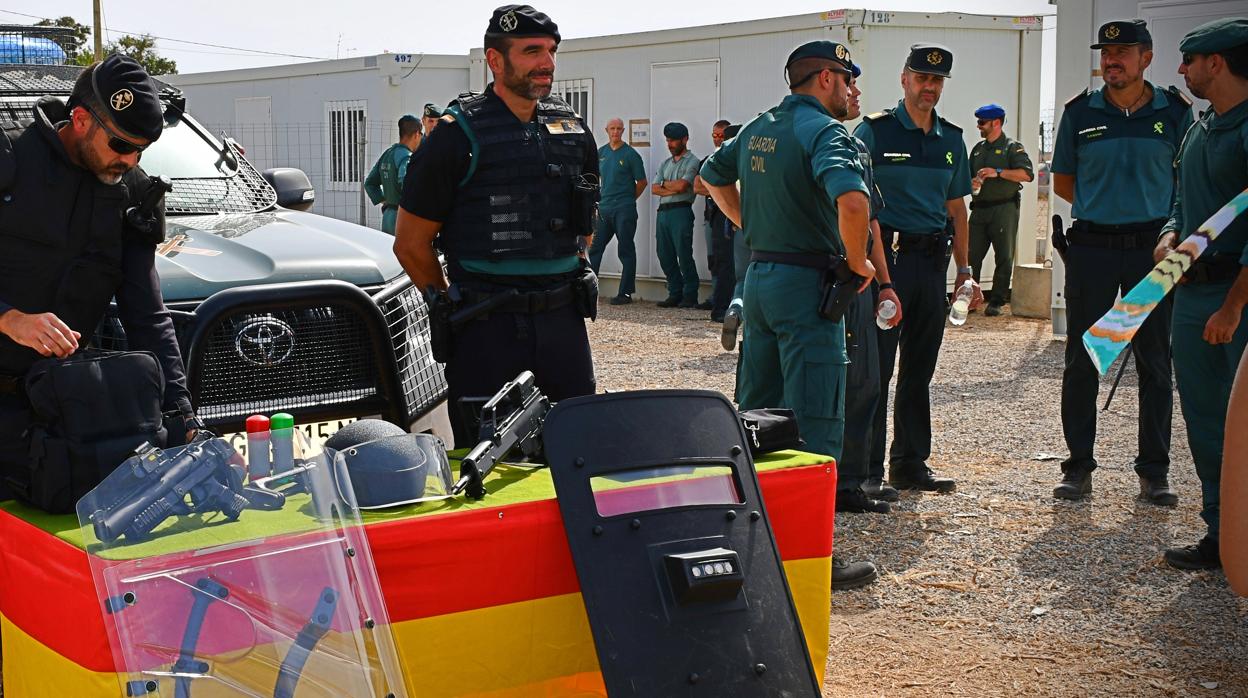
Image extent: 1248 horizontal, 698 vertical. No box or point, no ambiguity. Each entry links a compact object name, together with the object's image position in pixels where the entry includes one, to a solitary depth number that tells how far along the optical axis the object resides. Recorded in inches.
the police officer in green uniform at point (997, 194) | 526.3
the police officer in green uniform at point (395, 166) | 466.3
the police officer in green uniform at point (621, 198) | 575.8
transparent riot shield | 104.8
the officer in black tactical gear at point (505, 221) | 171.0
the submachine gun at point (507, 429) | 123.0
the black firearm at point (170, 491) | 107.7
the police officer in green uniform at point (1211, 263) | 199.2
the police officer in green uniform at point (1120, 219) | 238.7
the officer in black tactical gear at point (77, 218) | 137.5
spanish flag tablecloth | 112.2
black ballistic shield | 115.4
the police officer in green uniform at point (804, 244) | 197.3
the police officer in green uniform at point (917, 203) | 241.3
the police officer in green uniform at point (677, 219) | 553.6
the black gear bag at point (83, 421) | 117.6
